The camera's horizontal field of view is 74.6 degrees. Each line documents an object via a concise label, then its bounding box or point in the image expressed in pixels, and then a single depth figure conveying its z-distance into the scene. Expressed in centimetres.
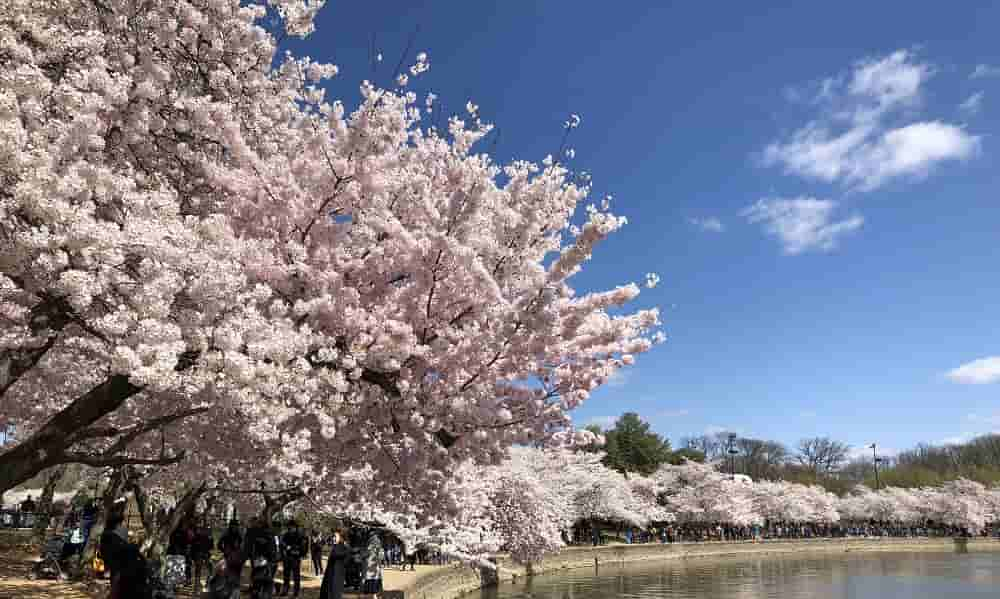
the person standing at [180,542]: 1306
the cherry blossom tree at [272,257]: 419
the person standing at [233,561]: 970
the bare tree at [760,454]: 9575
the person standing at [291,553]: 1270
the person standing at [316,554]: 1933
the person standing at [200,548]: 1387
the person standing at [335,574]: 1082
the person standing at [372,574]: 1326
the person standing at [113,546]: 670
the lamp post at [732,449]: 7546
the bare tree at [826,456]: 9981
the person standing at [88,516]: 1353
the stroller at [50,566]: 1173
